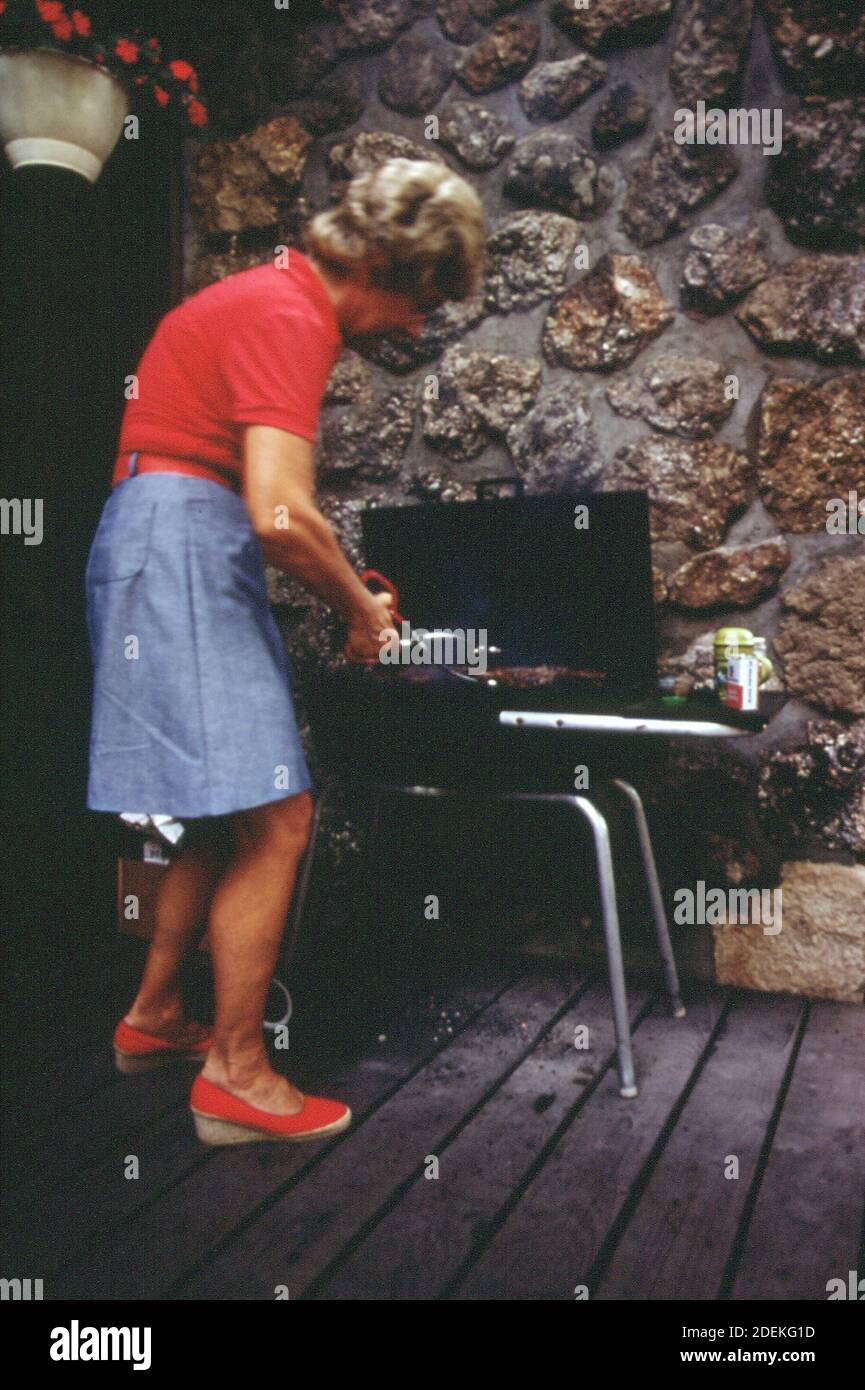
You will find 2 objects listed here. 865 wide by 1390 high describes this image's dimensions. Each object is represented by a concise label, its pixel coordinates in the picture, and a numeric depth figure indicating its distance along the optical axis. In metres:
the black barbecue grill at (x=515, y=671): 2.14
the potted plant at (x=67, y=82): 2.35
